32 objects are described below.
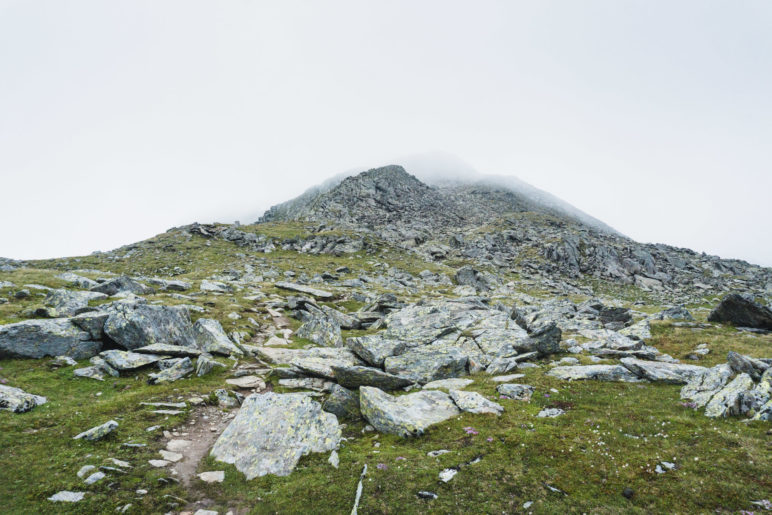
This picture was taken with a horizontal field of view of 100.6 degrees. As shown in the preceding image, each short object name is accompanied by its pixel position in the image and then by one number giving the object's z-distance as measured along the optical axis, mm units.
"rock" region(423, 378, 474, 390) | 23328
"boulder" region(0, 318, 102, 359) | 21469
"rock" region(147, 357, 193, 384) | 22406
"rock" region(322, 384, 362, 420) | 19625
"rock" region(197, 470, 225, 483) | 13398
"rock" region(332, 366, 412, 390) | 23078
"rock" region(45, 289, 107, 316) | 28094
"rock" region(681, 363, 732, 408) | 18594
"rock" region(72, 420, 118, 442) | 14664
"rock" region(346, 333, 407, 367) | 28466
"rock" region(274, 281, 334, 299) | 59388
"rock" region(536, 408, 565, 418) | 18250
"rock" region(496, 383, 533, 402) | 21088
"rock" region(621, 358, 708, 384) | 22500
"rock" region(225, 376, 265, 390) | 23453
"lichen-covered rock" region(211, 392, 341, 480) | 14555
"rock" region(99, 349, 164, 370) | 23109
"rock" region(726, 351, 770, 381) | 19203
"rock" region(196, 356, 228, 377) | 24203
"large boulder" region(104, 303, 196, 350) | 25344
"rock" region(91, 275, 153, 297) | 38456
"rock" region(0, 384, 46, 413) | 16156
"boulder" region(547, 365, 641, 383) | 23609
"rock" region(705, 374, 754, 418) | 16656
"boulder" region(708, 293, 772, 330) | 35969
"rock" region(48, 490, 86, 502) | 11095
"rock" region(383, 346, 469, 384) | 25516
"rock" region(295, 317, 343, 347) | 35656
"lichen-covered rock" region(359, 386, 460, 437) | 17500
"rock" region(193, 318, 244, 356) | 28838
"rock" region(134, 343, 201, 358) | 25042
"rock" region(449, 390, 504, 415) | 18906
